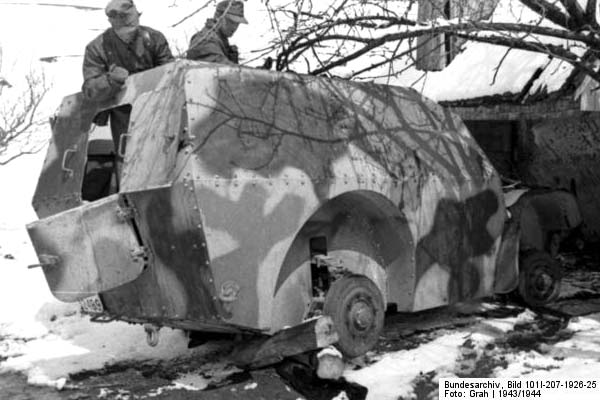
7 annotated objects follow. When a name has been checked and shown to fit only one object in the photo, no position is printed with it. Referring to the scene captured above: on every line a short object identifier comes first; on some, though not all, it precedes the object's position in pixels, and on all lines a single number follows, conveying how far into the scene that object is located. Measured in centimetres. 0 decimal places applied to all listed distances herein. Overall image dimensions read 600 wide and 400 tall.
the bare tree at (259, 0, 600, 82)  573
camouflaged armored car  508
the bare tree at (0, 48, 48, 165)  1636
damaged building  849
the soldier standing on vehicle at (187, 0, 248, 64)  603
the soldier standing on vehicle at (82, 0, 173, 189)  595
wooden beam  539
